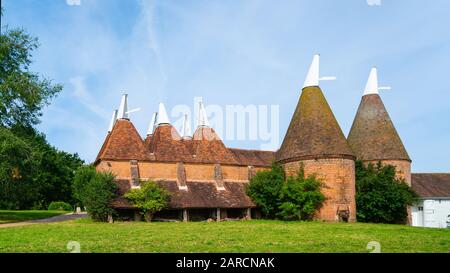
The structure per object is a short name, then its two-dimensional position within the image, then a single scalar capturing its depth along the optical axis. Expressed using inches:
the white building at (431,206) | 1569.9
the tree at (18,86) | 1069.9
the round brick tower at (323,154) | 1143.0
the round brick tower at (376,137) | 1318.9
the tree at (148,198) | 1063.6
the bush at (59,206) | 2115.4
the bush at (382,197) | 1178.0
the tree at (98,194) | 1024.2
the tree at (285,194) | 1131.3
